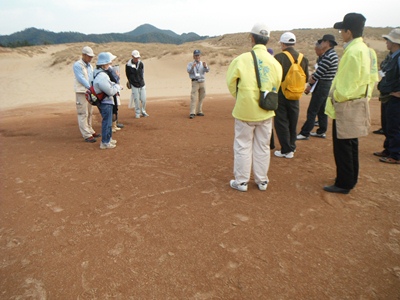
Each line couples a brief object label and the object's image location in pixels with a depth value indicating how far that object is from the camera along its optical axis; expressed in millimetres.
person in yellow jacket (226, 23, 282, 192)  3361
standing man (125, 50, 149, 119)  7809
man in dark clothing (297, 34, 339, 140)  5453
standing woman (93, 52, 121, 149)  5277
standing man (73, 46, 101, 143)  5676
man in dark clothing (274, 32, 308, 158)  4512
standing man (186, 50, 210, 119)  8117
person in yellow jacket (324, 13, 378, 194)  3252
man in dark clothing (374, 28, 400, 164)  4586
